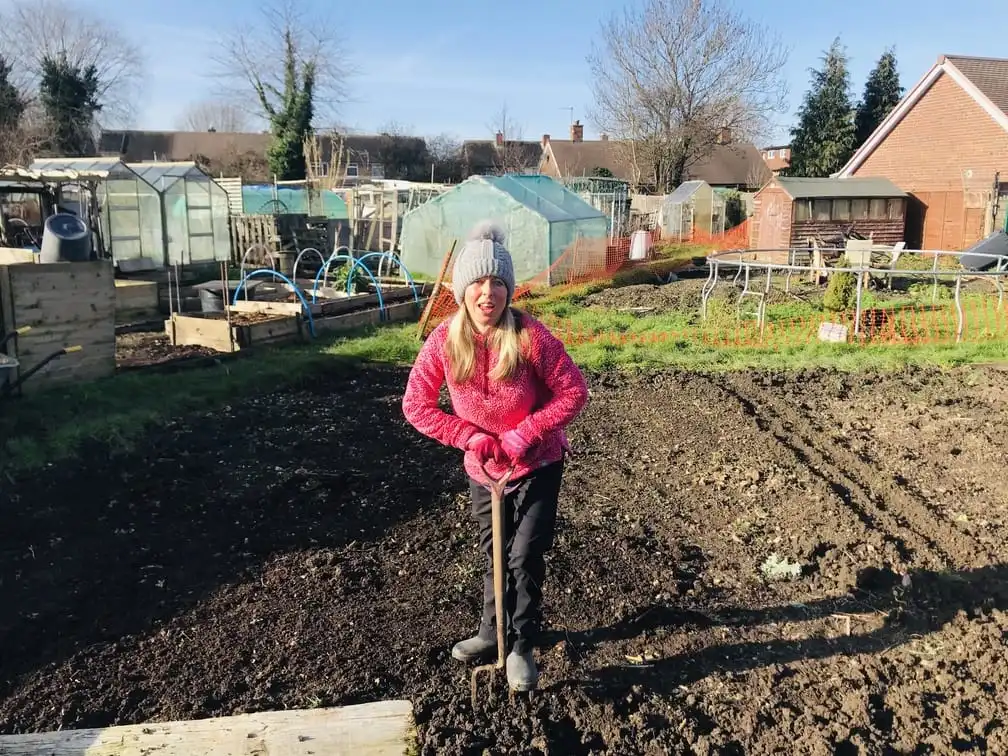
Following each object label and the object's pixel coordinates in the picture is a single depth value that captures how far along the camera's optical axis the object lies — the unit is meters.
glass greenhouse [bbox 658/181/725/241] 31.34
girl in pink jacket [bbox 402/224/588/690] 2.91
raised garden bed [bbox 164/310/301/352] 9.91
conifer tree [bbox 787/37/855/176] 37.25
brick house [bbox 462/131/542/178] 51.91
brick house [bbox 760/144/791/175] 57.53
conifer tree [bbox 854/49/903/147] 37.78
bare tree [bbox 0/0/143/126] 38.09
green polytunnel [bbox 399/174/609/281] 17.64
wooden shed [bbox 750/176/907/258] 24.19
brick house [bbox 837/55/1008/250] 24.12
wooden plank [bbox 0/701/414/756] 2.64
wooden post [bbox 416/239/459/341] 10.96
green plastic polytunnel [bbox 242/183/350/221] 26.47
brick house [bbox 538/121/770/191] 53.12
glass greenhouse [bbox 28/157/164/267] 17.16
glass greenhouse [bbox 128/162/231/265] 18.27
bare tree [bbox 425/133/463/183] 51.09
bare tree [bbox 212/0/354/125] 39.22
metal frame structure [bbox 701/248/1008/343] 10.40
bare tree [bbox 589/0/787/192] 38.31
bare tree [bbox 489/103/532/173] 51.44
